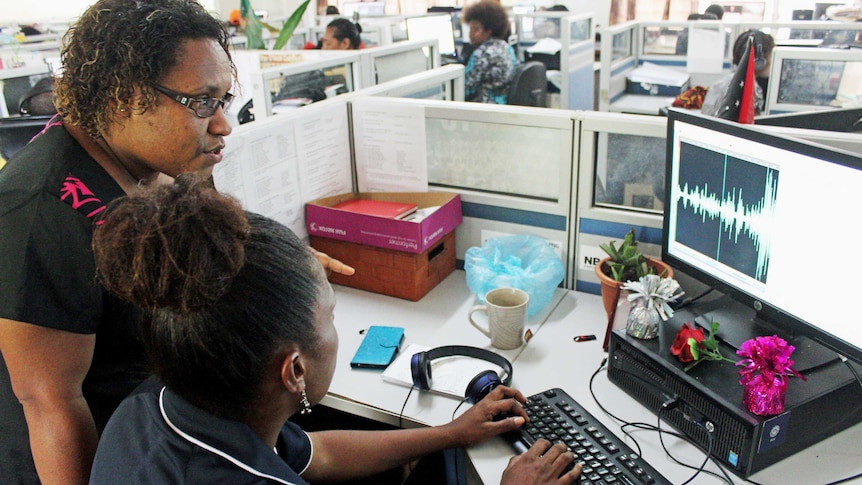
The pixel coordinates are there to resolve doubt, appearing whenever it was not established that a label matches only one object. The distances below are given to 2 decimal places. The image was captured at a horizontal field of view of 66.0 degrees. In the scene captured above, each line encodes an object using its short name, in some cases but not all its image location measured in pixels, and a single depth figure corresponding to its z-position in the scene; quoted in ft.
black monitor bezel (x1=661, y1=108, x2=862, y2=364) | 3.24
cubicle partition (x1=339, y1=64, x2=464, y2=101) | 6.01
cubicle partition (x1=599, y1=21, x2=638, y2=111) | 12.24
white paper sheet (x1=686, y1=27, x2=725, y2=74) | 12.19
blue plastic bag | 4.77
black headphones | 3.80
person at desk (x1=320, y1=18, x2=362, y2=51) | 13.12
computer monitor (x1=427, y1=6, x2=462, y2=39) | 20.25
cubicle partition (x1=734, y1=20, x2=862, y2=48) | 11.89
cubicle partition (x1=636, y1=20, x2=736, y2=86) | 12.28
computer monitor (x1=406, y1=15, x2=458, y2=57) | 17.63
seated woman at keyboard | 2.23
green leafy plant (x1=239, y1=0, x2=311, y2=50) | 10.93
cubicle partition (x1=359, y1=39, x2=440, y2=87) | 8.12
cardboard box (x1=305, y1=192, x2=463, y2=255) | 4.93
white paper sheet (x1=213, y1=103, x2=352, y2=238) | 4.68
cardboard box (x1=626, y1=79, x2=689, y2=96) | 12.74
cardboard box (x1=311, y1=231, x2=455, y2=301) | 5.05
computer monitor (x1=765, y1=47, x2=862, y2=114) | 9.12
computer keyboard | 3.16
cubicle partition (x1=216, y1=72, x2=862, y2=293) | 4.75
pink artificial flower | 3.10
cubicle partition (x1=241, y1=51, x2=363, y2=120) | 6.42
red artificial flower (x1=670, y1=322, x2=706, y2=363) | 3.56
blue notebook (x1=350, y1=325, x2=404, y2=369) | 4.25
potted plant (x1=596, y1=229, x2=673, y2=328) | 4.38
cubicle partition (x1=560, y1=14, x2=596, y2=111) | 14.07
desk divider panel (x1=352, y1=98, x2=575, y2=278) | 4.98
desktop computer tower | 3.17
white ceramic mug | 4.28
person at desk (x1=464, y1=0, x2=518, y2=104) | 13.88
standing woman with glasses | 2.80
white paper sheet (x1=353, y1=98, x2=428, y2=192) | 5.30
